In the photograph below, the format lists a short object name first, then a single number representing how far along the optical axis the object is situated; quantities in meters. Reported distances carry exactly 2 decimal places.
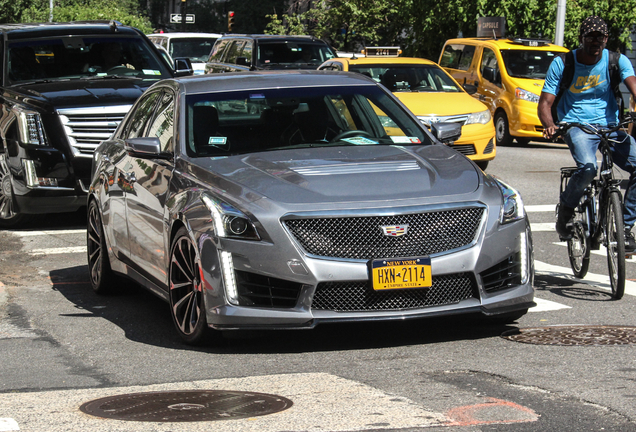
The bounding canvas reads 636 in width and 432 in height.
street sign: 62.38
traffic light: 53.62
